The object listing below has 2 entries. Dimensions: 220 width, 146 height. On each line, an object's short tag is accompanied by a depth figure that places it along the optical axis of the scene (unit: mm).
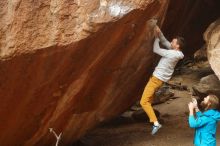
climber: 9008
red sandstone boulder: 7027
